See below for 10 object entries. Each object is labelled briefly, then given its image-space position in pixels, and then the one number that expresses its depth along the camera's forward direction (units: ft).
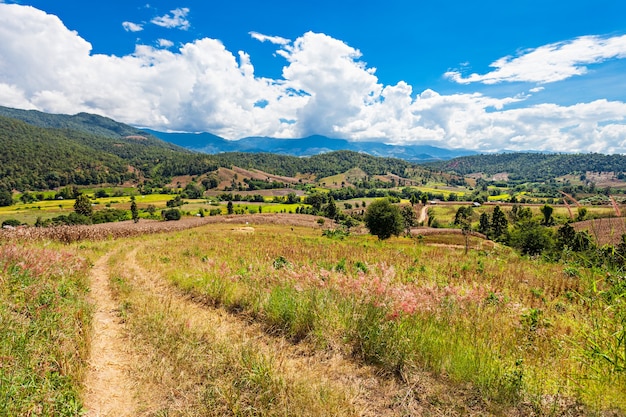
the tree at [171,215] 356.79
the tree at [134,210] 313.32
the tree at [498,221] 334.32
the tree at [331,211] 412.36
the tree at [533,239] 160.56
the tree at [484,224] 364.99
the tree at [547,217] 310.41
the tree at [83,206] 280.51
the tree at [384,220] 186.80
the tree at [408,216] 375.43
